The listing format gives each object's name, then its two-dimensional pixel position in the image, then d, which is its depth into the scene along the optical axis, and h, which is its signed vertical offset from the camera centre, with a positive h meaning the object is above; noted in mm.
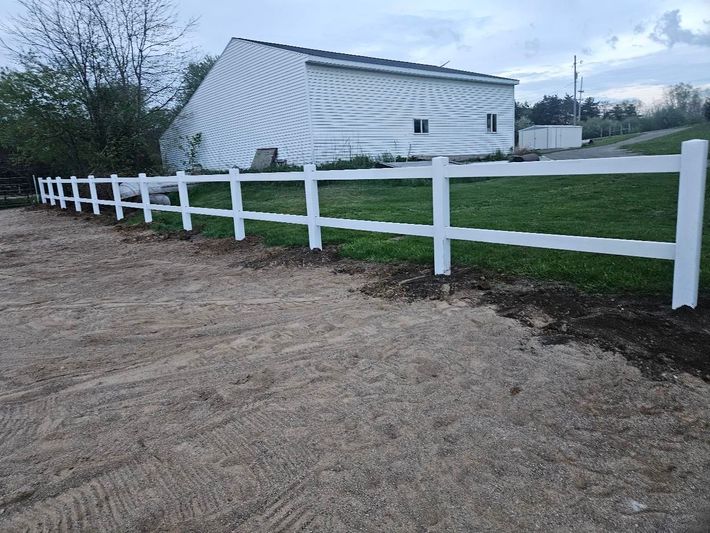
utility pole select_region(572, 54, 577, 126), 63856 +8261
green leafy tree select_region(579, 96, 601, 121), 94719 +8810
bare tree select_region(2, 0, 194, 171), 22406 +4878
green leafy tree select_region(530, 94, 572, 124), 86625 +8098
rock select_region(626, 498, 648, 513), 2124 -1437
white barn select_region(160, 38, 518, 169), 21438 +2799
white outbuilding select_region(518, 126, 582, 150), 42406 +1817
